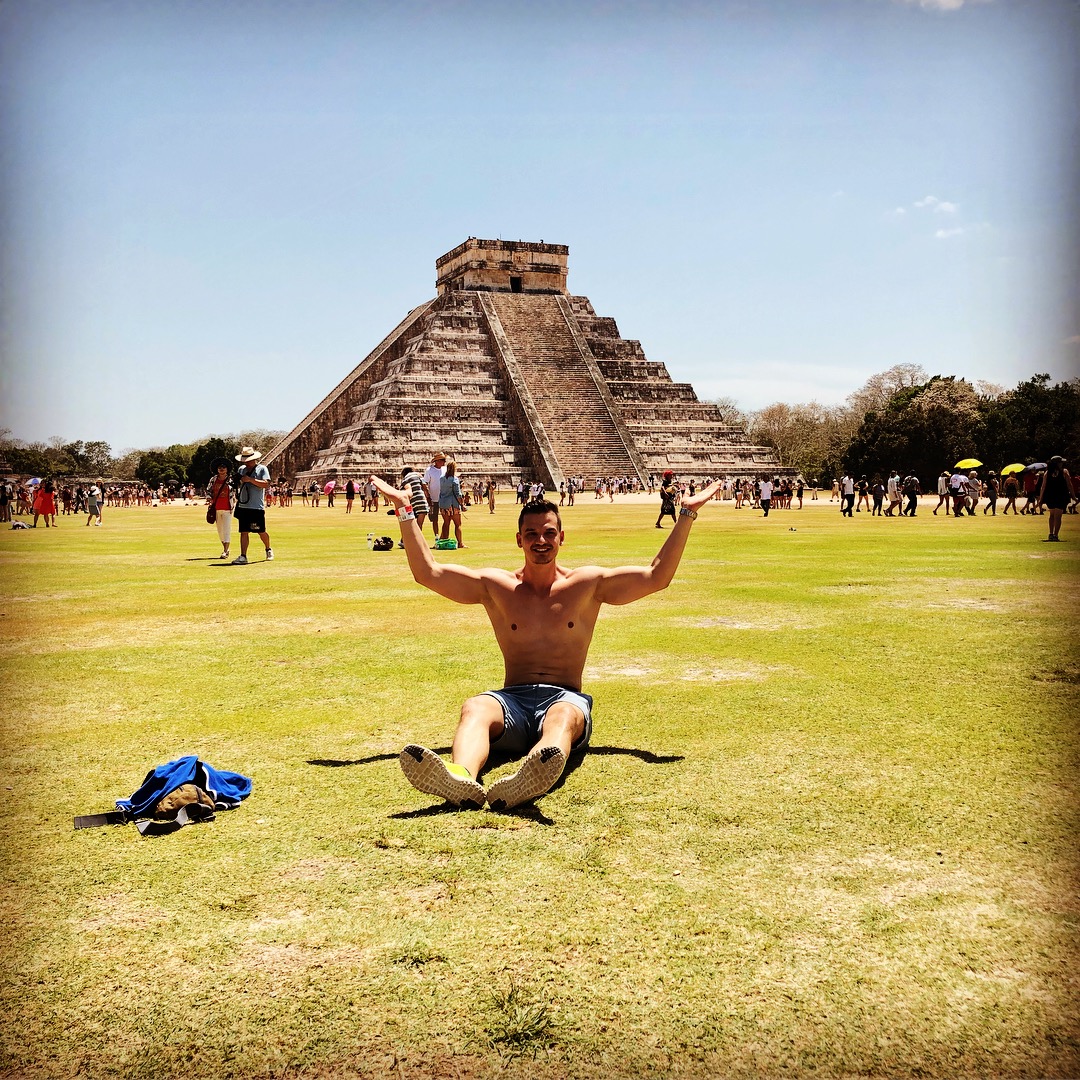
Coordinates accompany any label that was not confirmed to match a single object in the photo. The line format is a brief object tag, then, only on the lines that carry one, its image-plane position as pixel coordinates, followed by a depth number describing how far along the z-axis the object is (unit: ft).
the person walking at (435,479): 56.24
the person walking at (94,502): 99.76
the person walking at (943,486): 113.39
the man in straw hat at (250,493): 46.98
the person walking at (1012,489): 103.53
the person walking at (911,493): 104.17
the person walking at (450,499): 55.21
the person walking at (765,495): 107.55
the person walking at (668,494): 77.44
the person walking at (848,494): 103.24
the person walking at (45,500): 92.99
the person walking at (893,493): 104.53
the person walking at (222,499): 48.98
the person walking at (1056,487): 55.72
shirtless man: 15.40
